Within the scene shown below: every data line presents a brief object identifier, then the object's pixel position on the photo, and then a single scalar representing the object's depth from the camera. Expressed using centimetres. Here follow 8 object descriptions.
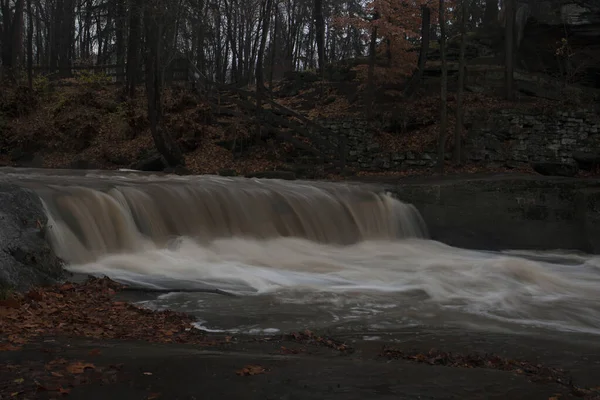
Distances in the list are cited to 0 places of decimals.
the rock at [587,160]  2023
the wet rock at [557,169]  1919
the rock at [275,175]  2011
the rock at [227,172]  2098
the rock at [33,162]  2498
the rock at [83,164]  2303
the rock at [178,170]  2145
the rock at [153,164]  2203
